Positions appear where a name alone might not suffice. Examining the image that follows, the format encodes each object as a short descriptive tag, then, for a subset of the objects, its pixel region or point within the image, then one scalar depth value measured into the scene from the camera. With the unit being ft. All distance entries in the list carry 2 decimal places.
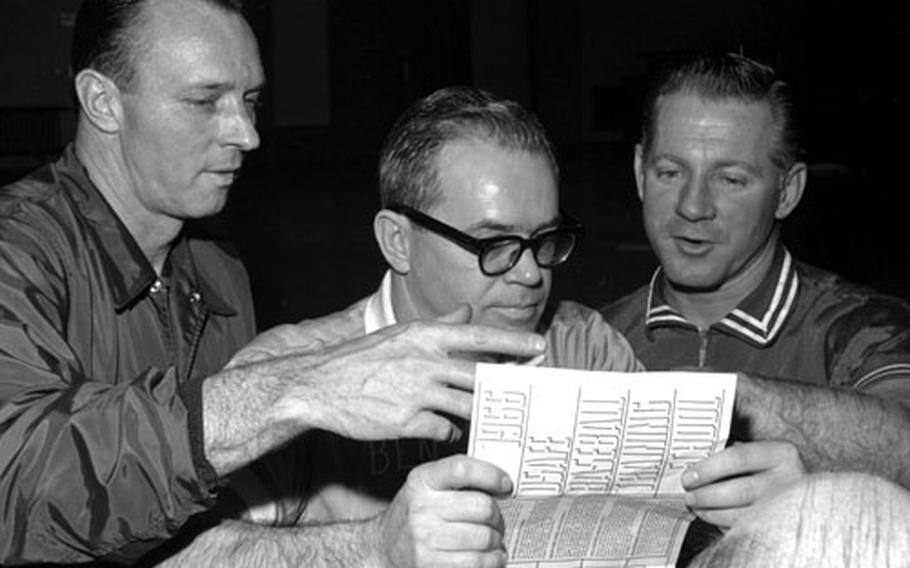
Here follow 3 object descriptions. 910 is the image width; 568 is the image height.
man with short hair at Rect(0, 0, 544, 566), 6.34
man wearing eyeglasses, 8.58
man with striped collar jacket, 10.42
